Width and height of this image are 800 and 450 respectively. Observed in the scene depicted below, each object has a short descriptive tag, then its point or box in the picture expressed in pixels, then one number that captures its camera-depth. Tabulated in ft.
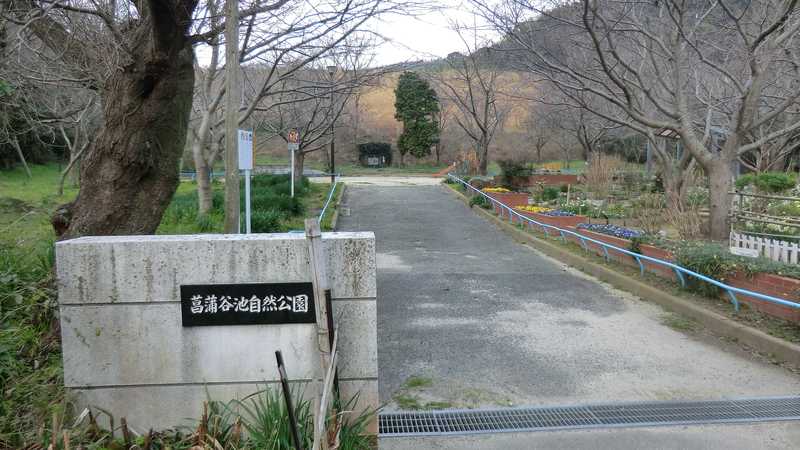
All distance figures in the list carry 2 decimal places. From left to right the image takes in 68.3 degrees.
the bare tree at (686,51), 29.99
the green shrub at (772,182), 56.90
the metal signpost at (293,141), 62.59
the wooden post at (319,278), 11.71
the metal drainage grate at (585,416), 14.12
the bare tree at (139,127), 17.89
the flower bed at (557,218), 43.44
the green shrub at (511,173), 69.92
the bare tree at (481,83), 71.36
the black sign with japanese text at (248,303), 12.41
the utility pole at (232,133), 23.17
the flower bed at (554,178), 86.89
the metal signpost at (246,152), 24.40
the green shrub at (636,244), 30.45
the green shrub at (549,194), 61.26
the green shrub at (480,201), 60.49
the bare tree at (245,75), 25.84
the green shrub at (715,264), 21.95
